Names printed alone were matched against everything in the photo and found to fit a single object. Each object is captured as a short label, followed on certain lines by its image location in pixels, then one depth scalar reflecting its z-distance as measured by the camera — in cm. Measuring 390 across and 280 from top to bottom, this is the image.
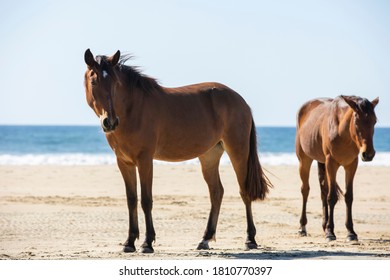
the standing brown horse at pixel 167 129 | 1518
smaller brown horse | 1779
